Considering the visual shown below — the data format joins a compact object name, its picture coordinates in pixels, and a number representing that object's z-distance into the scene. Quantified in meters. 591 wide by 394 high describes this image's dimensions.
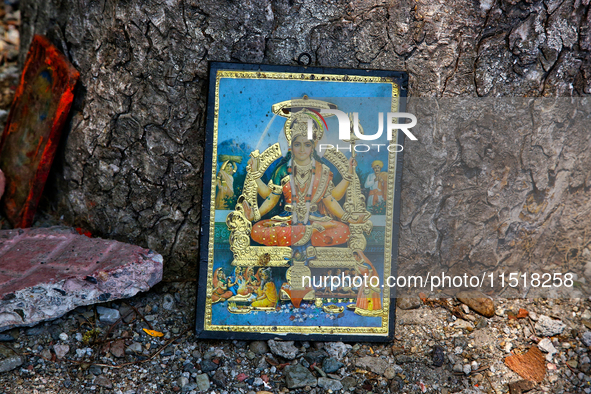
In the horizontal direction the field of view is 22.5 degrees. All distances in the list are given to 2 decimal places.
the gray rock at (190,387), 1.36
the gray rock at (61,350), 1.37
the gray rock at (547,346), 1.40
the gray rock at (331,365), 1.38
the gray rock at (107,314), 1.39
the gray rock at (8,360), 1.35
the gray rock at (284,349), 1.39
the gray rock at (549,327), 1.41
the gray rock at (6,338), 1.37
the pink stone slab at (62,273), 1.36
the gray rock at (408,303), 1.43
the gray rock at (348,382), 1.37
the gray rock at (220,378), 1.36
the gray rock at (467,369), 1.38
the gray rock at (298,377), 1.37
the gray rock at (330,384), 1.37
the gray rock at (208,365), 1.37
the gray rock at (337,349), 1.40
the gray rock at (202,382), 1.36
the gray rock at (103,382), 1.35
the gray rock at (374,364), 1.38
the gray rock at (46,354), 1.37
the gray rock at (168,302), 1.41
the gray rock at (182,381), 1.36
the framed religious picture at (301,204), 1.40
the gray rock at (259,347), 1.39
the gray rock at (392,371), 1.38
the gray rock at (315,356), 1.39
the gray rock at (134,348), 1.38
